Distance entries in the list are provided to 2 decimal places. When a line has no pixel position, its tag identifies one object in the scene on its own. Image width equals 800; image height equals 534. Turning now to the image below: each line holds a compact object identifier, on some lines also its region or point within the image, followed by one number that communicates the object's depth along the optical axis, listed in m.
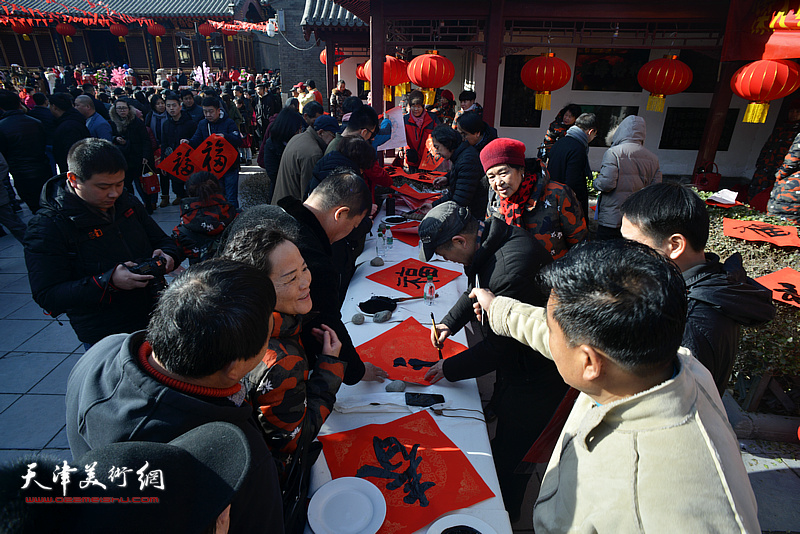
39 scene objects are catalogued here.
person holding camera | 1.99
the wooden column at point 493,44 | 5.82
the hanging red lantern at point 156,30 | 17.30
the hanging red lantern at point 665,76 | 5.51
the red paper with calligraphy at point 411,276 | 3.04
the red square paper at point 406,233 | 3.93
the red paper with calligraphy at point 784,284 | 2.71
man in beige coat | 0.80
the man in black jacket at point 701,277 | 1.44
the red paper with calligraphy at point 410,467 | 1.45
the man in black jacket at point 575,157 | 4.11
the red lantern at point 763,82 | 4.41
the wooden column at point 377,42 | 5.96
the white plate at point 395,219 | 4.22
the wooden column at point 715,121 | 6.36
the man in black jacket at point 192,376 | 0.89
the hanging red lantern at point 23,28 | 16.47
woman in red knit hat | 2.83
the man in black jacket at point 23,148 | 4.90
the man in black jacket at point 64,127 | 5.30
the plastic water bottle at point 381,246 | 3.65
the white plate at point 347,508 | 1.34
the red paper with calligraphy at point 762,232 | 3.50
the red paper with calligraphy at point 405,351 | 2.16
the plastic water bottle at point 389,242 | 3.75
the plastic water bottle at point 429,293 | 2.81
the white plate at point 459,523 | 1.33
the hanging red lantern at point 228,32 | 19.48
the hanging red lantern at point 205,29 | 17.05
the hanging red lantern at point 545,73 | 5.64
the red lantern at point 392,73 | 6.41
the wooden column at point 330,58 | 11.47
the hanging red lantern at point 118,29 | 17.09
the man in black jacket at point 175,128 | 6.09
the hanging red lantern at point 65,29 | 17.03
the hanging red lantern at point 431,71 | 5.70
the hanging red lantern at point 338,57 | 12.34
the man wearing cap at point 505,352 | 1.89
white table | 1.48
